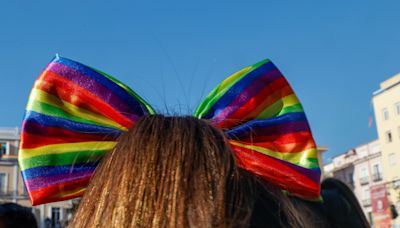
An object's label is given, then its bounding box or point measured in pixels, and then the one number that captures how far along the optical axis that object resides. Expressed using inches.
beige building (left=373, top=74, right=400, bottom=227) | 1256.2
